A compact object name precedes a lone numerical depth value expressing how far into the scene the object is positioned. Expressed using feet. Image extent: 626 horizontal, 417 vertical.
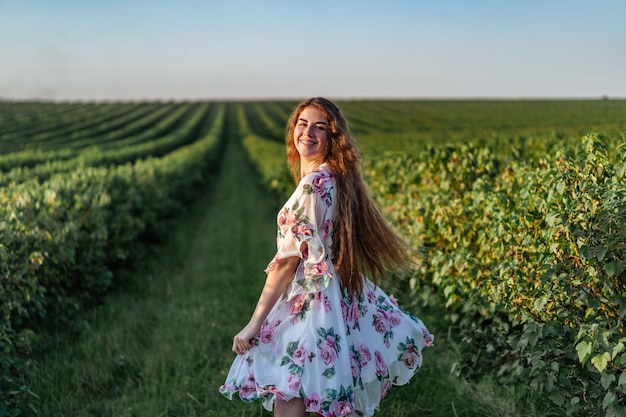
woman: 8.88
